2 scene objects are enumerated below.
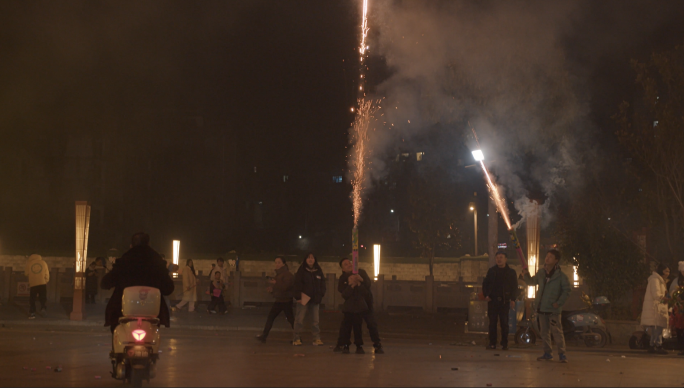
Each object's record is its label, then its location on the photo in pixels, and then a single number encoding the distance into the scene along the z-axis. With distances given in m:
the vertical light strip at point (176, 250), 30.58
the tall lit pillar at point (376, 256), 28.67
